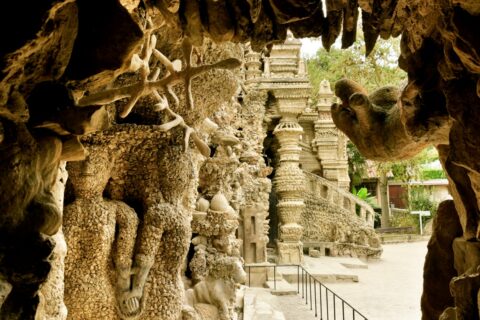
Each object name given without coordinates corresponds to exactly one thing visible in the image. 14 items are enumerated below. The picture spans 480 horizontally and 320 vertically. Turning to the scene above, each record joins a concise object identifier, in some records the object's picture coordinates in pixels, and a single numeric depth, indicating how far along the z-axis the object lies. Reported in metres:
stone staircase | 15.73
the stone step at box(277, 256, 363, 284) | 11.73
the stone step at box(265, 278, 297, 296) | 9.95
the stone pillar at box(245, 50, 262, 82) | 13.03
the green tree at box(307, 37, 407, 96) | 15.35
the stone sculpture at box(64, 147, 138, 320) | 4.25
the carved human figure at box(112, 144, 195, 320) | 4.76
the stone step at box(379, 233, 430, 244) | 19.94
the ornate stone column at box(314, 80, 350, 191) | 17.47
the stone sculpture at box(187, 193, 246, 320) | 6.38
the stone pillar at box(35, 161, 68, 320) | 3.00
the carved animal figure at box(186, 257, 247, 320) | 6.36
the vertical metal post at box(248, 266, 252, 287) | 10.97
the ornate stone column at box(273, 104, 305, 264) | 12.88
